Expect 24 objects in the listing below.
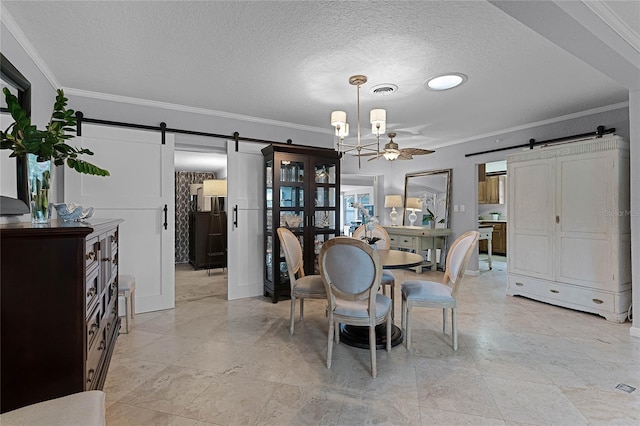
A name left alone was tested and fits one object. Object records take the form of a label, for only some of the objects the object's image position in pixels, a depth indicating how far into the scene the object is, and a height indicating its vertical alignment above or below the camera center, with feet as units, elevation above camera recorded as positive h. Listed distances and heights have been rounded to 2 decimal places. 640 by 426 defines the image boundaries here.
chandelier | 9.35 +2.84
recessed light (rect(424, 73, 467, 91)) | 9.55 +4.14
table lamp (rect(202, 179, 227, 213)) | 18.33 +1.57
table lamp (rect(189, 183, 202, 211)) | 22.33 +1.57
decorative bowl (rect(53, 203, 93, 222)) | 5.89 +0.08
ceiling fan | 11.02 +2.25
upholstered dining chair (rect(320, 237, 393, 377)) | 7.21 -1.63
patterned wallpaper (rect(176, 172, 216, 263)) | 22.57 +0.47
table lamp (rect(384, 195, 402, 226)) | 20.45 +0.73
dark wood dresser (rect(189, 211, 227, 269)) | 19.77 -1.53
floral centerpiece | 10.25 -0.22
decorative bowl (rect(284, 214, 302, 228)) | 13.60 -0.22
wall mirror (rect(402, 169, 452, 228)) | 19.10 +1.01
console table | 18.22 -1.46
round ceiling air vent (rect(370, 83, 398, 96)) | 10.20 +4.15
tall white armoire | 10.72 -0.48
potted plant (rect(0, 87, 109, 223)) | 5.26 +1.20
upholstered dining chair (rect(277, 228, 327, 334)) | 9.50 -2.06
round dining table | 8.42 -3.43
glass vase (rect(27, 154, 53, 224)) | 5.52 +0.46
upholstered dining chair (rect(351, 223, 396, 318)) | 10.97 -0.77
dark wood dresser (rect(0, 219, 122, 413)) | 4.27 -1.35
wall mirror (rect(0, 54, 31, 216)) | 5.70 +0.96
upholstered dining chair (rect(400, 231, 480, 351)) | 8.44 -2.10
